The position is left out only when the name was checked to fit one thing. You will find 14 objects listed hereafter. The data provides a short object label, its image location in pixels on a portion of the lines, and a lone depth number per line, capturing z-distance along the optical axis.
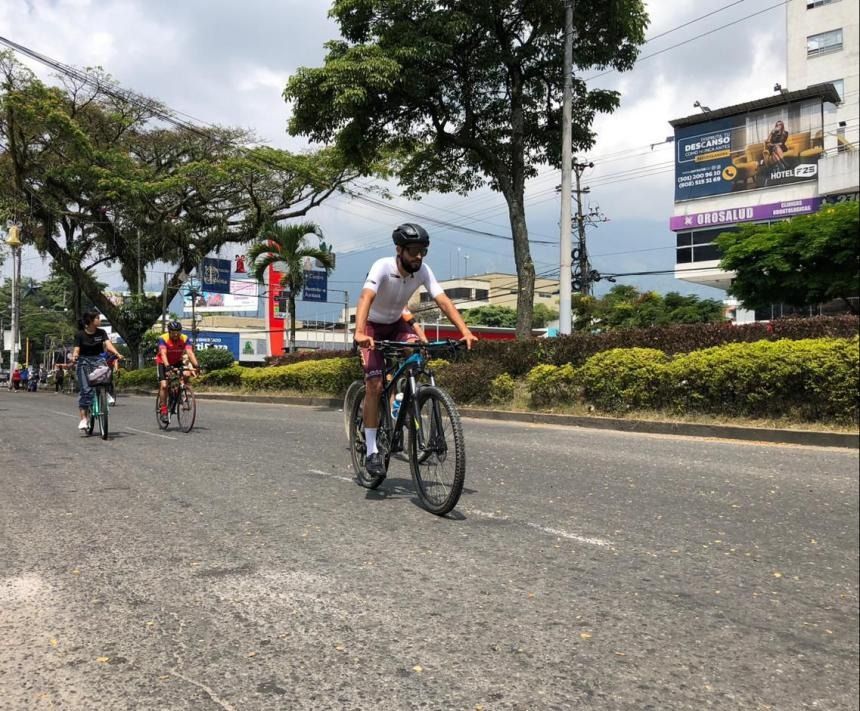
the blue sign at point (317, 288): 31.14
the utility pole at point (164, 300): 31.05
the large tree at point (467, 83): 13.53
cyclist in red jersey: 9.30
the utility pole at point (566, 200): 13.62
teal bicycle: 8.32
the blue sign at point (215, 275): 32.28
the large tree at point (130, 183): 26.86
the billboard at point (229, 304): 67.25
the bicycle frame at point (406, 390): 3.75
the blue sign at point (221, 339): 53.75
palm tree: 23.78
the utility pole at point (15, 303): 42.06
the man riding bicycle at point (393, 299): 3.32
